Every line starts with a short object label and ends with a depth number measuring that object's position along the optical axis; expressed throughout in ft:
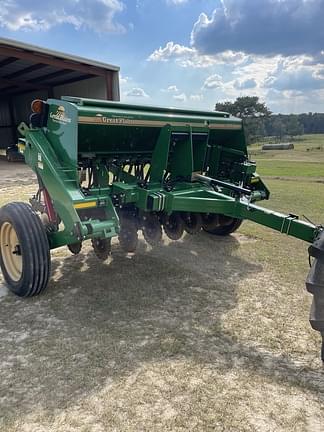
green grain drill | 10.57
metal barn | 40.37
